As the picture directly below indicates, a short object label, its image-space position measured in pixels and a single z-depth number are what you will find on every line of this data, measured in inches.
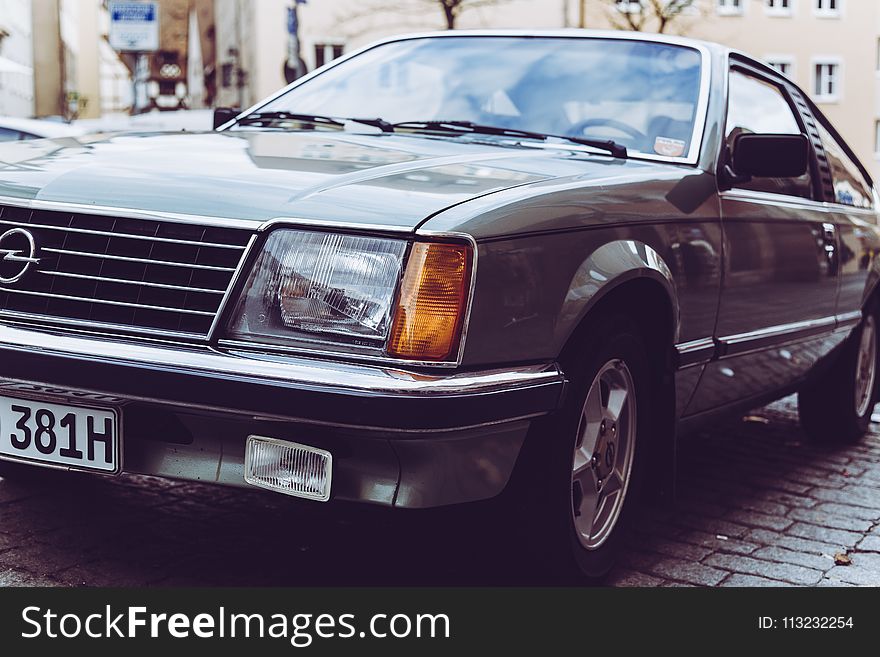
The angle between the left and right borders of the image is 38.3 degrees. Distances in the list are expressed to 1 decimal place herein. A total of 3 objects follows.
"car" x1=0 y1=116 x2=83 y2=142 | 363.9
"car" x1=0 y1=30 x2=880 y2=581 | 106.4
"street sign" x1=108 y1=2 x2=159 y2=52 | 621.9
